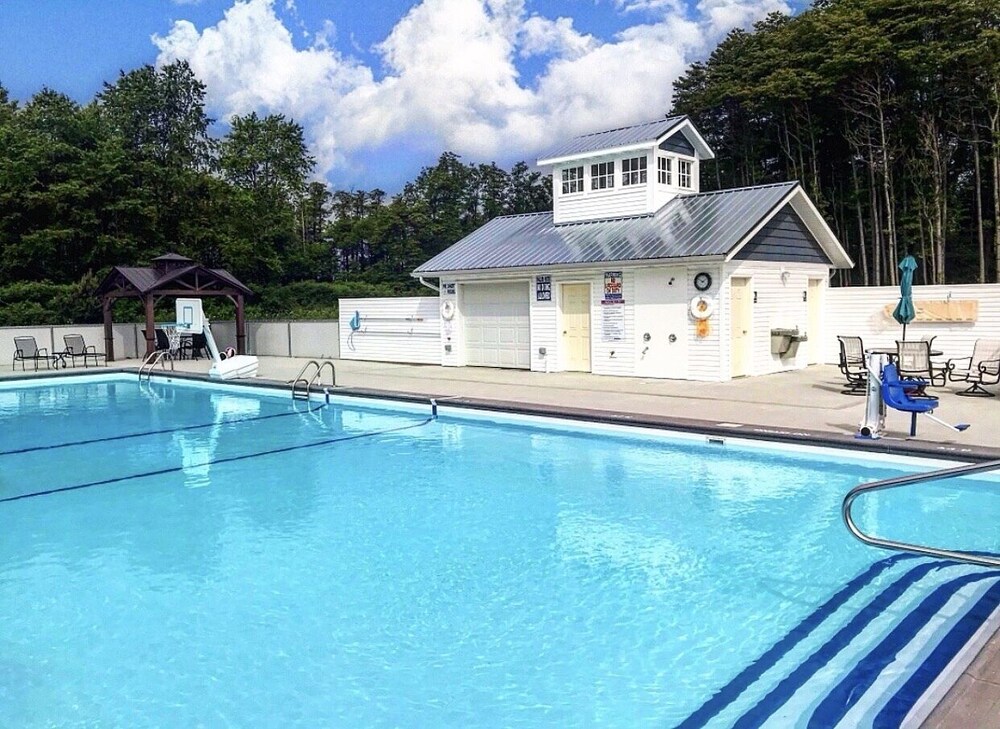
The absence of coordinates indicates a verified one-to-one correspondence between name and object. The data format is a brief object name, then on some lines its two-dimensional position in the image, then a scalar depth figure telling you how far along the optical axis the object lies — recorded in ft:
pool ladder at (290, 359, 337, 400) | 49.01
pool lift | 27.32
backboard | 65.41
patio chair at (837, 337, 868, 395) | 39.58
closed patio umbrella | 41.14
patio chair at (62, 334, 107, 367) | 70.69
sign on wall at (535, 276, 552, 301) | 53.42
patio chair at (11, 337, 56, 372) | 67.80
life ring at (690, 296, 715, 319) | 45.34
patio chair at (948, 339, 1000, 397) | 38.78
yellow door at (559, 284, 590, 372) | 52.49
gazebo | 68.69
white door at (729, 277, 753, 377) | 47.09
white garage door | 56.80
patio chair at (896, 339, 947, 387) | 39.73
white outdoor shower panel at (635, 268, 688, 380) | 47.14
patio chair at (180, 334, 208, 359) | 76.03
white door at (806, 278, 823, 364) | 54.44
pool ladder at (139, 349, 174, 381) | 63.78
